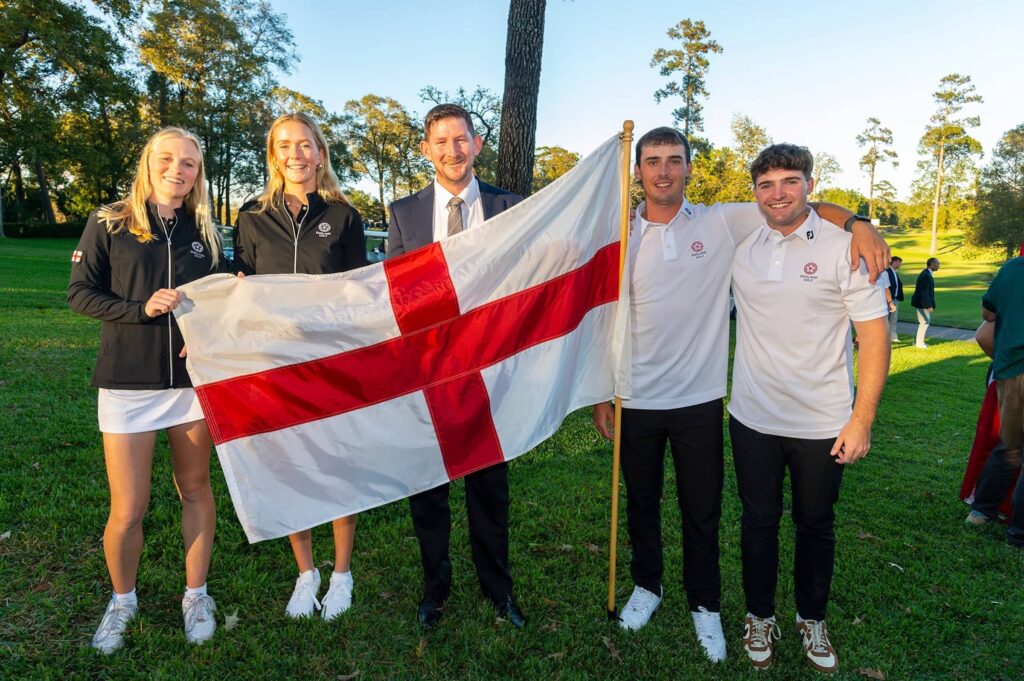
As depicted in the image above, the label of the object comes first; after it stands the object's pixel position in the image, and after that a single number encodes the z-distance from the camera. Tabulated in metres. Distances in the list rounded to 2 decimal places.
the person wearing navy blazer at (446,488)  3.39
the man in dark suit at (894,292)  14.46
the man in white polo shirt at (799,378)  2.89
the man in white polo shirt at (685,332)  3.20
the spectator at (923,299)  16.44
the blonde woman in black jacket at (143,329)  2.95
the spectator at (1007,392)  4.75
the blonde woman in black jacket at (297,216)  3.29
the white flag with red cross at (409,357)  3.03
